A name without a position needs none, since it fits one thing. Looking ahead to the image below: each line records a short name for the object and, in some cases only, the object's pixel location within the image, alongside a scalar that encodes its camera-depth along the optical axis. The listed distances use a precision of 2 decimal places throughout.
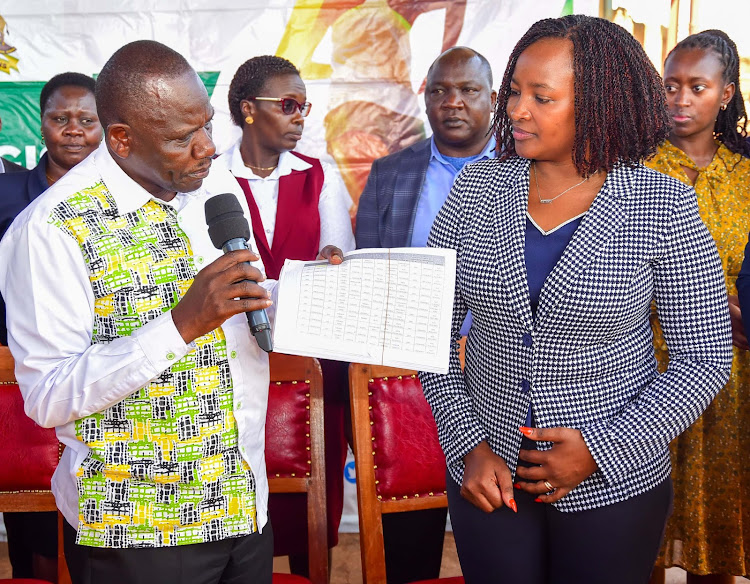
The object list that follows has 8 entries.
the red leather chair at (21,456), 2.03
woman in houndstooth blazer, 1.46
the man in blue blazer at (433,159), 2.98
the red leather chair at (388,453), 1.97
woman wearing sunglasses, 2.88
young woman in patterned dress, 2.30
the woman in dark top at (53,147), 2.77
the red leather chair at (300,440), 1.97
